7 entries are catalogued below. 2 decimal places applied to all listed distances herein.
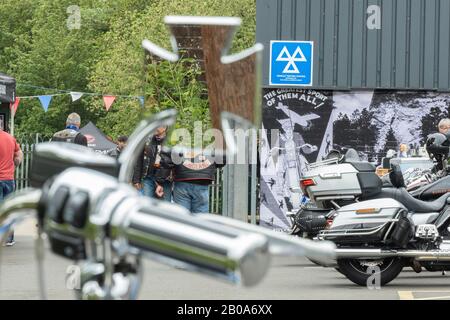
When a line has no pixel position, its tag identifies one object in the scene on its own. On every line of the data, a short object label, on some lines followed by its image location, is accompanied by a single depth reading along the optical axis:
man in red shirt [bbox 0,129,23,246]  14.98
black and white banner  18.44
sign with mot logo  17.52
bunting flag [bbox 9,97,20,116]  17.52
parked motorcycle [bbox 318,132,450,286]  10.94
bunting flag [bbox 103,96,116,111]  25.06
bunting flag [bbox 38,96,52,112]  32.00
